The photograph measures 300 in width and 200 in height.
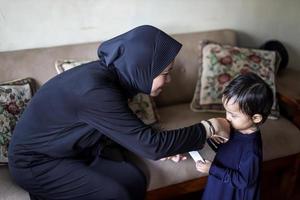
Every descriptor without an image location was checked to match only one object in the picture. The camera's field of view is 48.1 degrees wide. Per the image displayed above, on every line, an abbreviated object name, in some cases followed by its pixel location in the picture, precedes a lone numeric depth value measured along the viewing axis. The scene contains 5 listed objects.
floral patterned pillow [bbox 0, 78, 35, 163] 1.47
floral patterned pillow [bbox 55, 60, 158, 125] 1.71
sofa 1.50
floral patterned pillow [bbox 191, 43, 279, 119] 1.91
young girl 1.18
